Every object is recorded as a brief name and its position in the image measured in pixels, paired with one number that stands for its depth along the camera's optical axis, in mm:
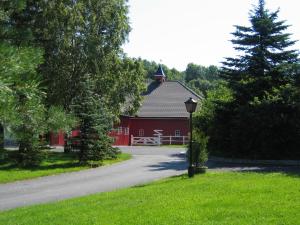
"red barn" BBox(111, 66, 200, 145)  46719
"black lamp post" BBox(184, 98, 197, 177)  17734
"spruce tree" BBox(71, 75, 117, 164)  24703
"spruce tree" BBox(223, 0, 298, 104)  26578
